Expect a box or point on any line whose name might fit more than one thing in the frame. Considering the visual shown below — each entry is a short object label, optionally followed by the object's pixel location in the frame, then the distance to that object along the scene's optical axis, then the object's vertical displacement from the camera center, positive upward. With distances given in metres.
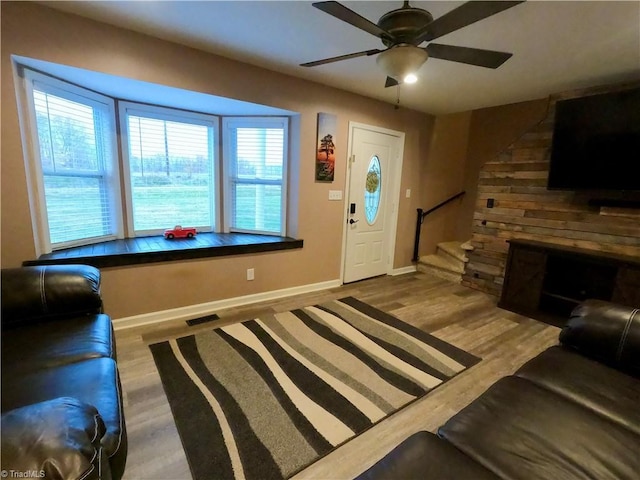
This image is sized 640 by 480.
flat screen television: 2.61 +0.47
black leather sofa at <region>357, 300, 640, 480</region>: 0.93 -0.82
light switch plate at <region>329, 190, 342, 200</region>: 3.60 -0.11
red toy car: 3.15 -0.56
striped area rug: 1.51 -1.29
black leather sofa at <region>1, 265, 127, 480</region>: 0.61 -0.76
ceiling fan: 1.37 +0.77
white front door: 3.79 -0.17
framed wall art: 3.36 +0.42
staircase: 4.19 -1.05
